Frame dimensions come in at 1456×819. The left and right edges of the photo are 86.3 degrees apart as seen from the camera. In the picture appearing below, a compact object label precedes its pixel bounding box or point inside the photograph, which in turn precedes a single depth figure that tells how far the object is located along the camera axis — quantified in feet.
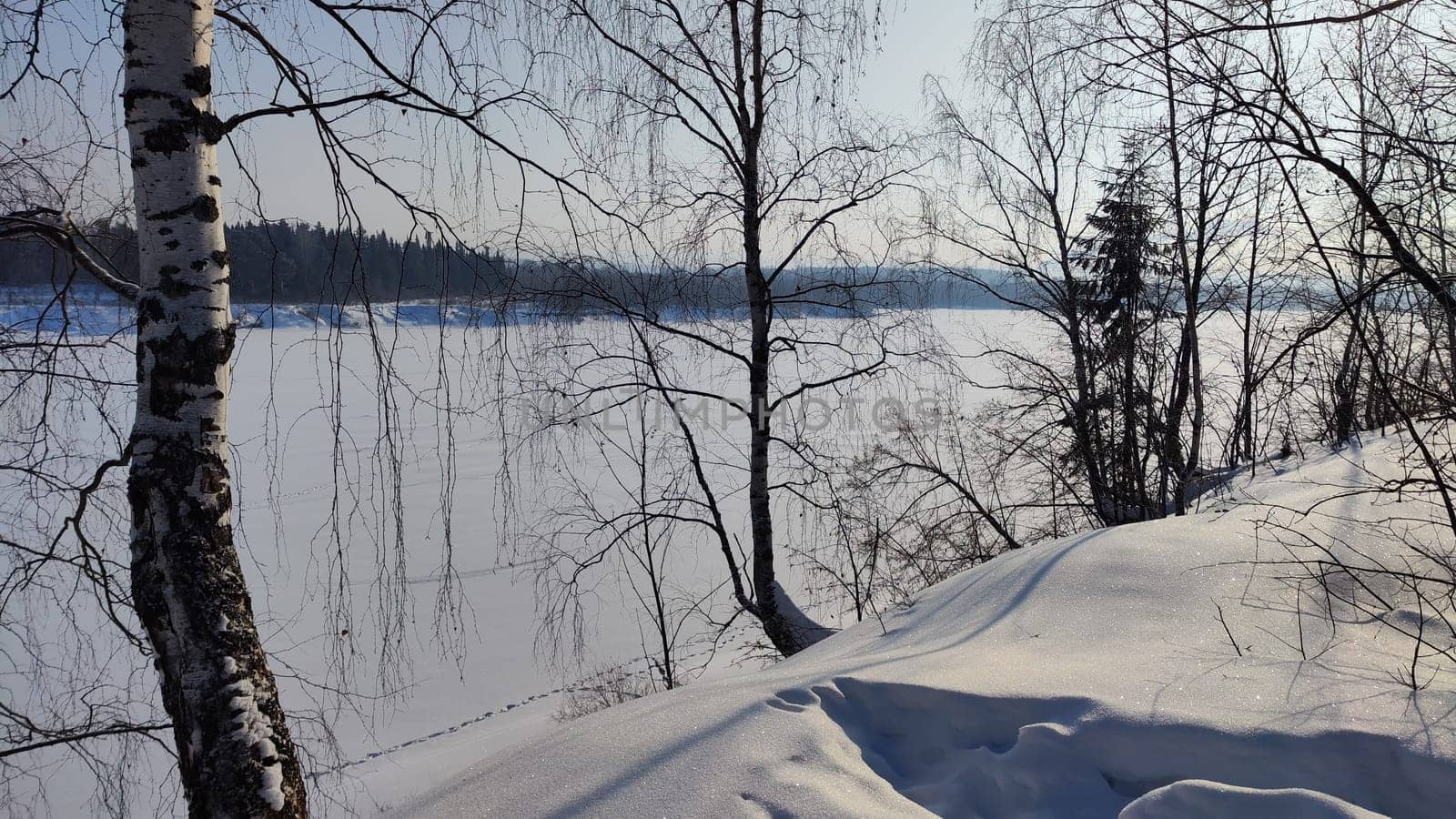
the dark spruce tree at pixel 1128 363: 23.50
